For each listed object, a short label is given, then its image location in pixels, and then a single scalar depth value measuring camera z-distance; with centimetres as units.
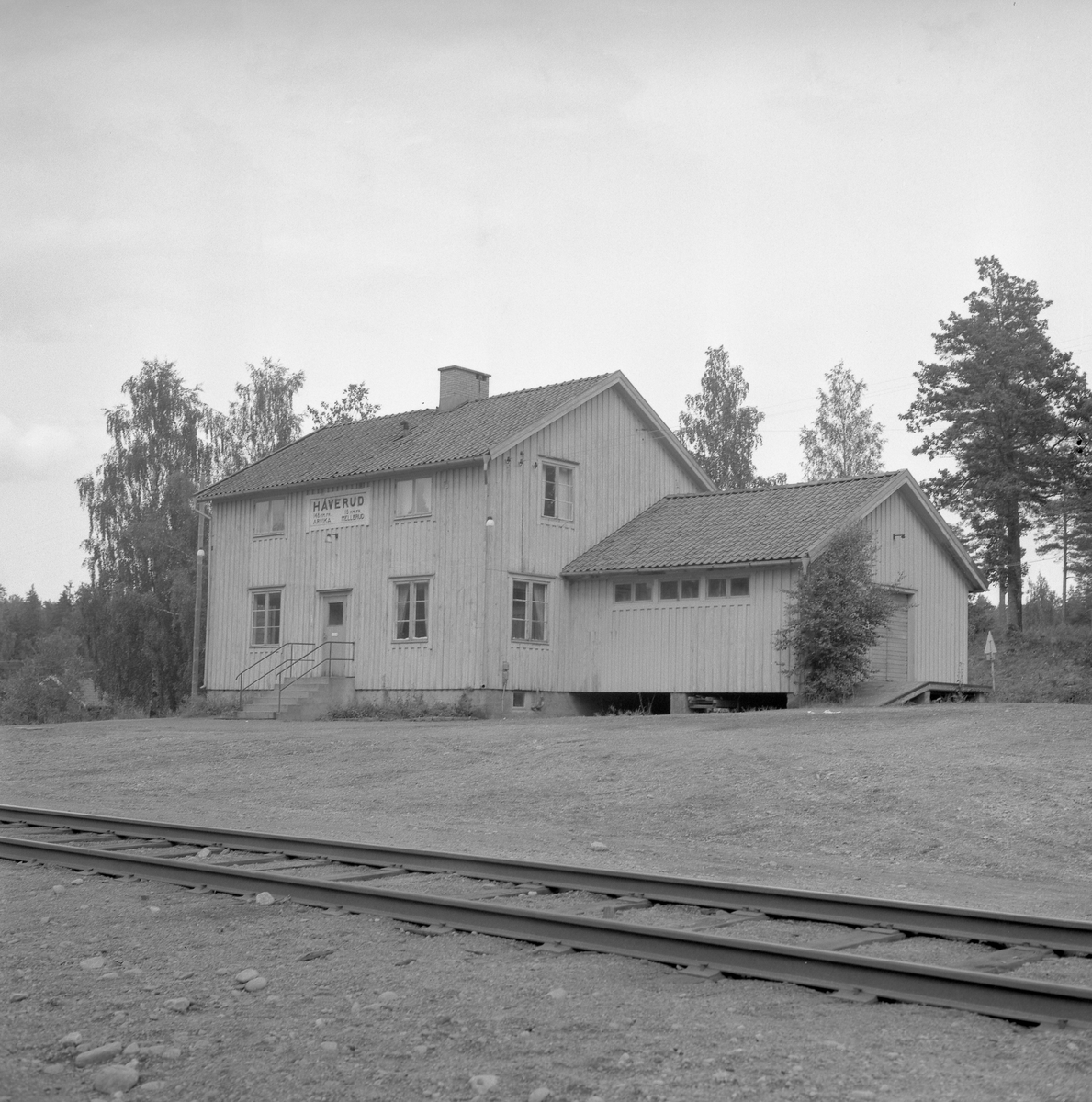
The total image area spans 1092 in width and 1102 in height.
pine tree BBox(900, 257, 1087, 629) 4844
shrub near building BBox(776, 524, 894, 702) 2555
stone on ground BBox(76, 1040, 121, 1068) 561
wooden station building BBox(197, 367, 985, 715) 2781
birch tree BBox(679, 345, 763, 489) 5347
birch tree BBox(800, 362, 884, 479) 5559
